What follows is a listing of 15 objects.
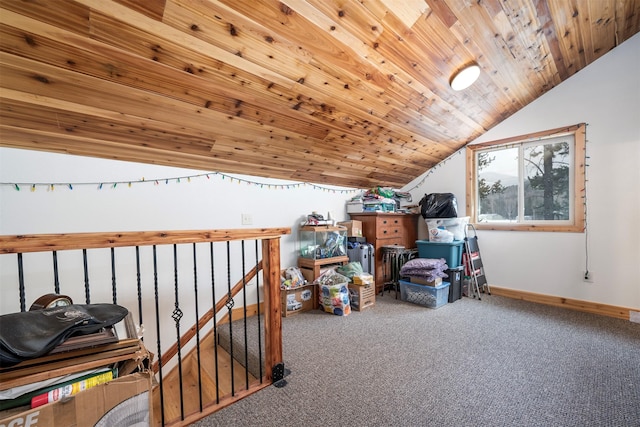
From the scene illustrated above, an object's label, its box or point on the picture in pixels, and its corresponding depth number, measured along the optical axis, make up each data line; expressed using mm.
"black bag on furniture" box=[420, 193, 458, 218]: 3477
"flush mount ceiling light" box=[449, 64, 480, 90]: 2164
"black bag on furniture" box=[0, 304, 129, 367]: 748
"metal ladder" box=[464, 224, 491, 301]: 3307
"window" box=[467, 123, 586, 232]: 2926
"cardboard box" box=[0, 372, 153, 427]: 734
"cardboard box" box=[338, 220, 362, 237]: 3436
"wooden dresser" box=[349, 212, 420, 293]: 3486
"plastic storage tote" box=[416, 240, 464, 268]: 3141
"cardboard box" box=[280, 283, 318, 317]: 2771
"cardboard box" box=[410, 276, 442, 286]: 2967
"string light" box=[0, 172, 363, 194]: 1854
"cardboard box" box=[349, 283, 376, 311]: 2875
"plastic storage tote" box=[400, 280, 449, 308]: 2941
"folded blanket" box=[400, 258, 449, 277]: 2963
